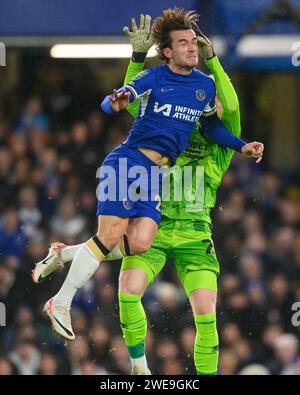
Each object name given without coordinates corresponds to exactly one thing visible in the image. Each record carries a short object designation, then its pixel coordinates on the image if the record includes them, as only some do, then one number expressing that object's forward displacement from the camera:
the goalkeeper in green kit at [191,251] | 16.56
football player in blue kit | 16.03
